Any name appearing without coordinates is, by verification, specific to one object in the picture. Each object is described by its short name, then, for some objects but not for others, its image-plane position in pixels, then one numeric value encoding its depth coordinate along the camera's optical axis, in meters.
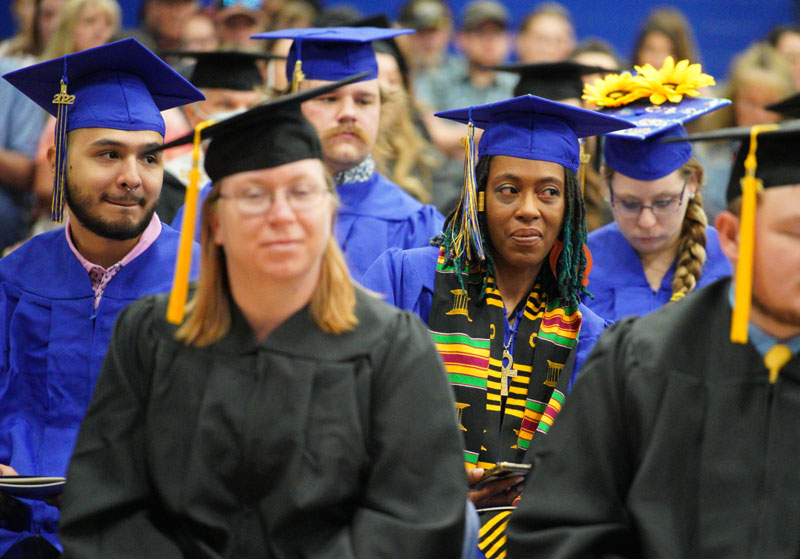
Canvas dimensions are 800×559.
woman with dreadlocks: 6.59
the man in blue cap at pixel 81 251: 6.31
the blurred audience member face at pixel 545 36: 15.87
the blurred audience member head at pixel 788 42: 15.08
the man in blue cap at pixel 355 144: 9.12
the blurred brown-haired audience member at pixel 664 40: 14.08
